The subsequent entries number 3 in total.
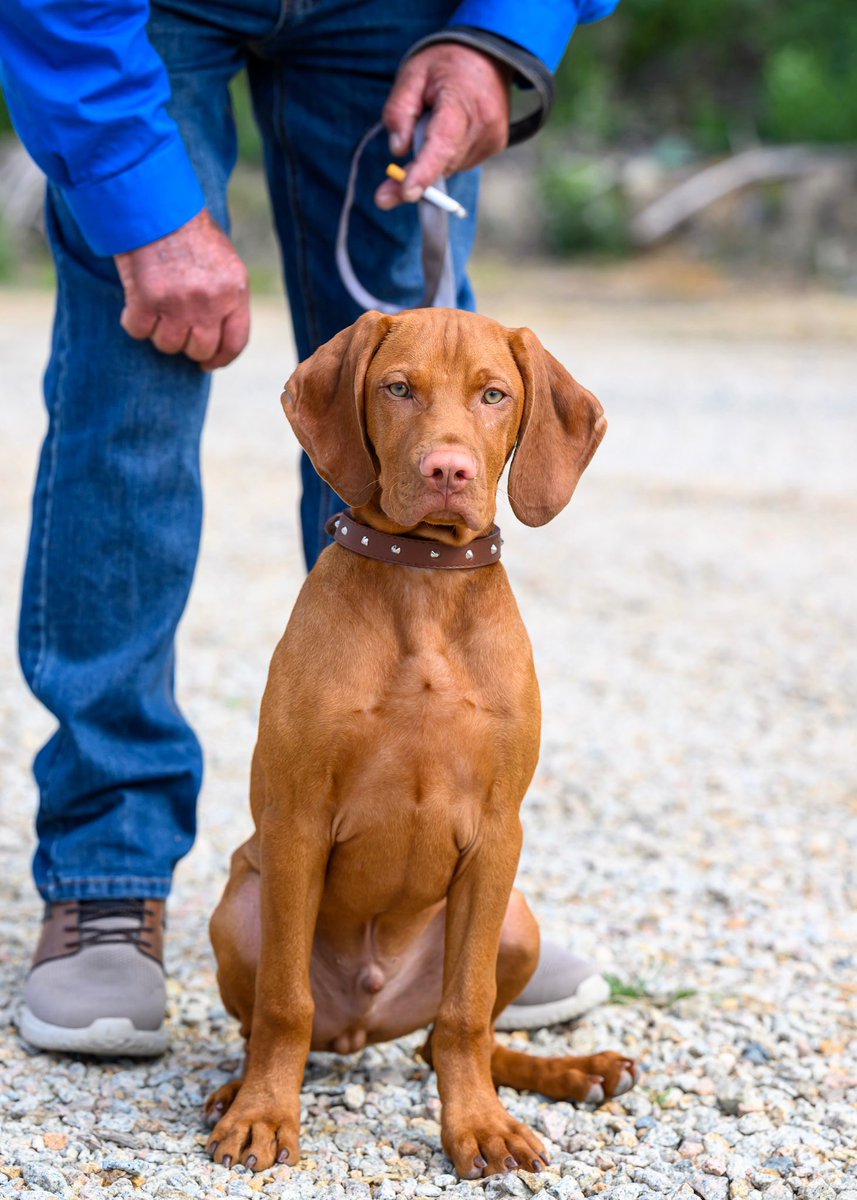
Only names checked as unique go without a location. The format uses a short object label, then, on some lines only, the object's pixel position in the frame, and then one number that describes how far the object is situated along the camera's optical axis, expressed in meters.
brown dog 4.71
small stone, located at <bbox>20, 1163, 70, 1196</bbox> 4.61
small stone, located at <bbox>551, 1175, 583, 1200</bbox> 4.75
